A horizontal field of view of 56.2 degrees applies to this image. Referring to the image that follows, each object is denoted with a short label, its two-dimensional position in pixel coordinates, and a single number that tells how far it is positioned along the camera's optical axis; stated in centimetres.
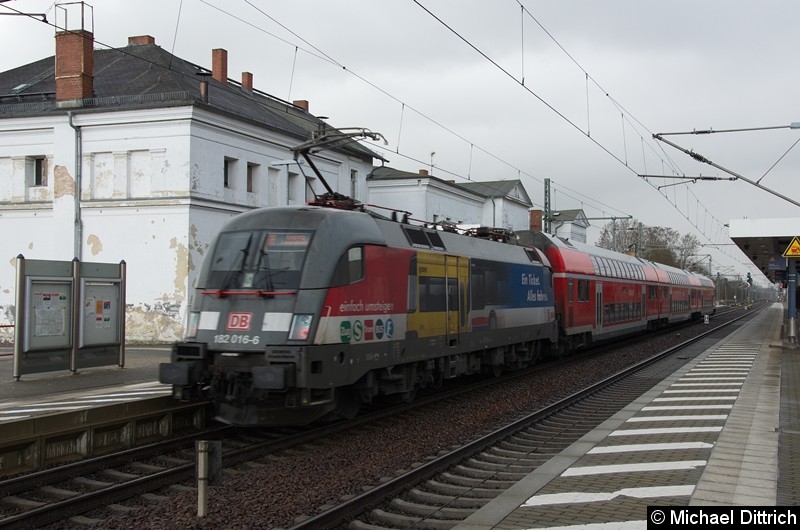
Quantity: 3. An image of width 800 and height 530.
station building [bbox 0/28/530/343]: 2722
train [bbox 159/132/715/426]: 953
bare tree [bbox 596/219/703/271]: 8219
